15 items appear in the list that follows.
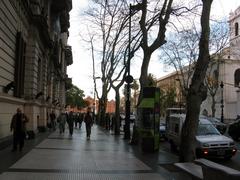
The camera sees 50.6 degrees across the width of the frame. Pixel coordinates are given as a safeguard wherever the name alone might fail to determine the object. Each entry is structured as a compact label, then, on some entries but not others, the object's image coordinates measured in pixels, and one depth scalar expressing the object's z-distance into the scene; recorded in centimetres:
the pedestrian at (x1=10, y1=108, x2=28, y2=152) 951
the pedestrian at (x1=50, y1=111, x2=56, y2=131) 2029
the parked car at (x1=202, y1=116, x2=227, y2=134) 2210
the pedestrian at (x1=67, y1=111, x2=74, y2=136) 1712
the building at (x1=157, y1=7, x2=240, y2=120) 4557
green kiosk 1110
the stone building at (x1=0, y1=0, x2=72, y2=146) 1048
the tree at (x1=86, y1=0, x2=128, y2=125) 2074
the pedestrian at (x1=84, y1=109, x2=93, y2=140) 1568
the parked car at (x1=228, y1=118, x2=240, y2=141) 1682
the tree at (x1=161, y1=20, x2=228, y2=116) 2785
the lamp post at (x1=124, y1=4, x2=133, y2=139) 1597
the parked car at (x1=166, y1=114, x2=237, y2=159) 955
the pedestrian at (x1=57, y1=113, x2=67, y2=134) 1808
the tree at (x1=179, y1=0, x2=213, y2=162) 739
